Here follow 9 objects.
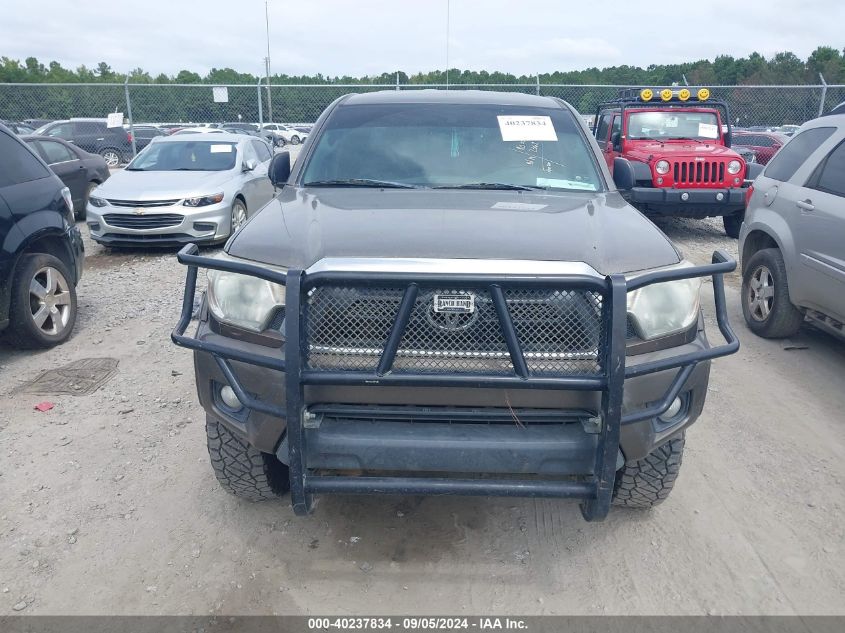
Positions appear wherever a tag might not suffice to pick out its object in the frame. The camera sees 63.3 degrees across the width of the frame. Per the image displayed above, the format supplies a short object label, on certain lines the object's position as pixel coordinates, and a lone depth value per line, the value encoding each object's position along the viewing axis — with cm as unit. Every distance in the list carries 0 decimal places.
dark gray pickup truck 233
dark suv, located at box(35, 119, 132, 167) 2227
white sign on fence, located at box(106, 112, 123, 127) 1583
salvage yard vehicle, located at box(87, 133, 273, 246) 887
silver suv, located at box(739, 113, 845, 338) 477
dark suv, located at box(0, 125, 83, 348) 496
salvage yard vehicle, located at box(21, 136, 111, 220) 1080
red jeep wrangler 970
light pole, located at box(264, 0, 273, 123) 1904
